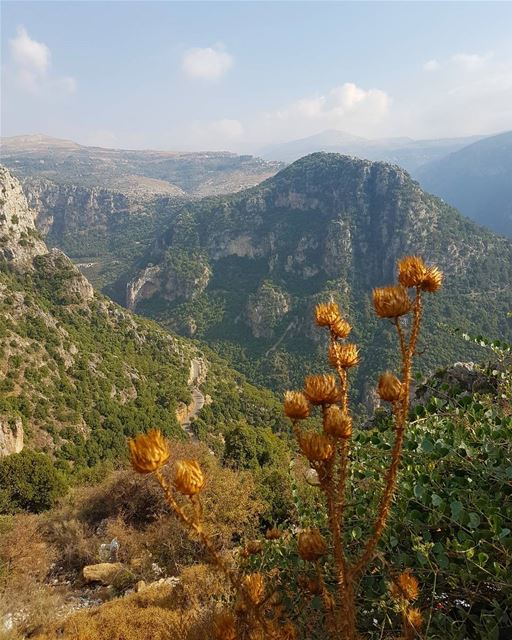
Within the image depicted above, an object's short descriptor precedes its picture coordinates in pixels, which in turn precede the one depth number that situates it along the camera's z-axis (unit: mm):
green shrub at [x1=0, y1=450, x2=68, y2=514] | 21141
